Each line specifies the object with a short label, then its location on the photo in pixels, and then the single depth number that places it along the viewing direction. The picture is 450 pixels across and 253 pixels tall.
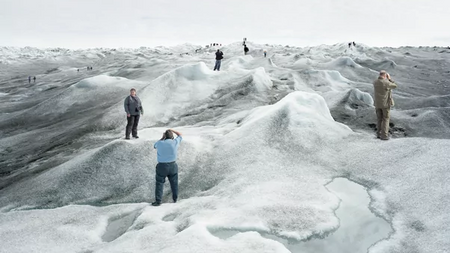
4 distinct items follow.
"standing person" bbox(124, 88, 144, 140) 13.79
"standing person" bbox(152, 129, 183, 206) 8.84
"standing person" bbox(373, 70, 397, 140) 12.40
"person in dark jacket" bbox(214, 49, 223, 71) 28.11
